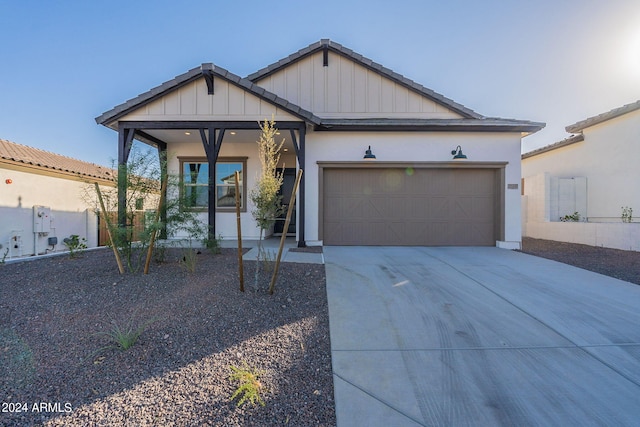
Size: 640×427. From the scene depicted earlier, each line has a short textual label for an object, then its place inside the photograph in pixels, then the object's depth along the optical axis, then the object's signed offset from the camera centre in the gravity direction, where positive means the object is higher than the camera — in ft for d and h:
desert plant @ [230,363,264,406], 7.28 -4.55
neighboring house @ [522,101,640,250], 29.27 +3.10
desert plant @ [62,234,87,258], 21.71 -2.73
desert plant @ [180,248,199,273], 16.15 -2.78
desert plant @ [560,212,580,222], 32.54 -0.67
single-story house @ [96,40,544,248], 24.44 +4.43
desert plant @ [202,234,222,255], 21.77 -2.29
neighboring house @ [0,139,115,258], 24.26 +1.05
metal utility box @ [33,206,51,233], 26.32 -0.42
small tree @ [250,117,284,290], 13.32 +1.07
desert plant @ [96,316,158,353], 9.23 -4.07
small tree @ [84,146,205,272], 15.99 +0.86
